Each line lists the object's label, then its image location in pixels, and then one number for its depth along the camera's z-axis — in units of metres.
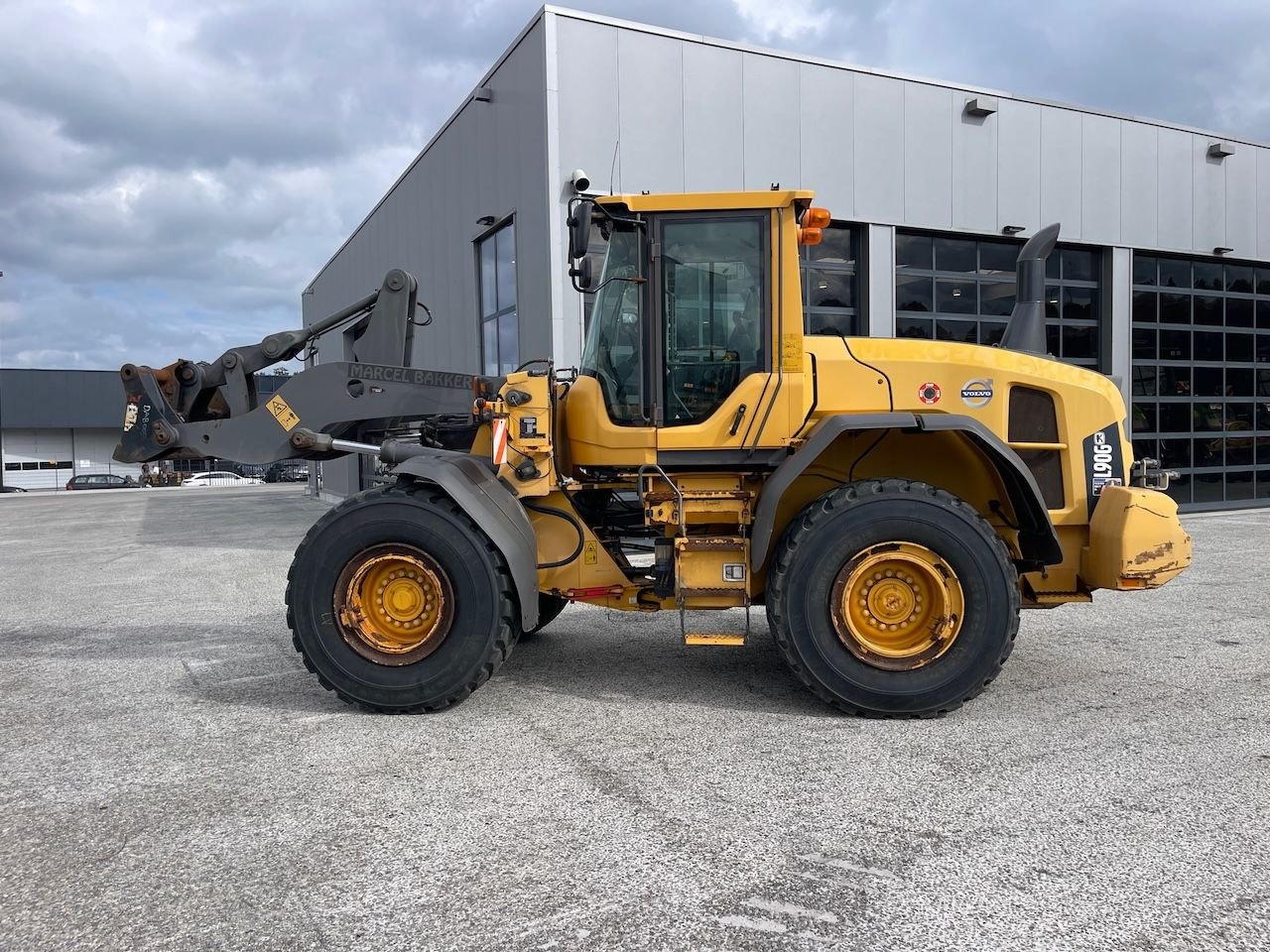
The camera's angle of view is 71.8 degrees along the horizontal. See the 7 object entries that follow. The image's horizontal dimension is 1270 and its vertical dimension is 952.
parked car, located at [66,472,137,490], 49.41
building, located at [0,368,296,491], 53.12
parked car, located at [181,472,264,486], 52.14
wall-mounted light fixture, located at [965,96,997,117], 13.99
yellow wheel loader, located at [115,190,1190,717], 4.48
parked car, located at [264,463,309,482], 52.53
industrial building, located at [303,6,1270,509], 11.75
